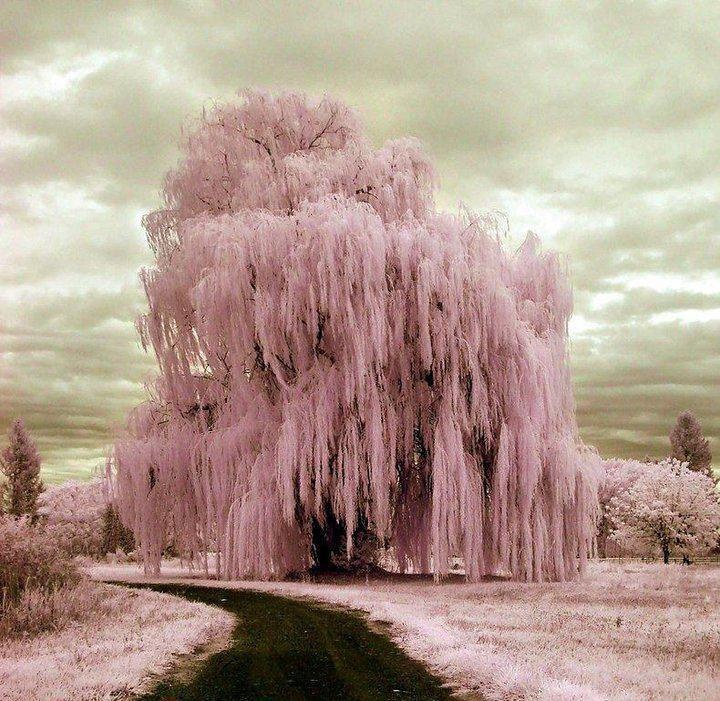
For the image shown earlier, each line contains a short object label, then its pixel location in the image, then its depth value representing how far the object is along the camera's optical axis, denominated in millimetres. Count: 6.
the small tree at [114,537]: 32500
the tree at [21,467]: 50969
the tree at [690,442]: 67688
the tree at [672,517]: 34094
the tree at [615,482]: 51781
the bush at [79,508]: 29500
